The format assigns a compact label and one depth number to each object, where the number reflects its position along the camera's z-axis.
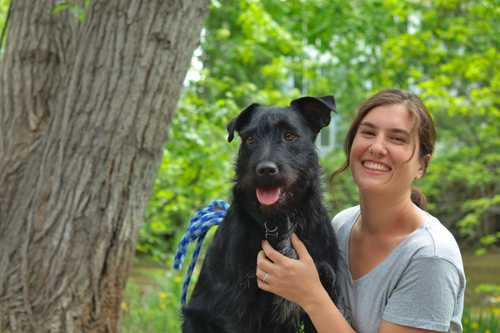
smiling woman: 2.48
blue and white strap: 3.24
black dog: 2.58
